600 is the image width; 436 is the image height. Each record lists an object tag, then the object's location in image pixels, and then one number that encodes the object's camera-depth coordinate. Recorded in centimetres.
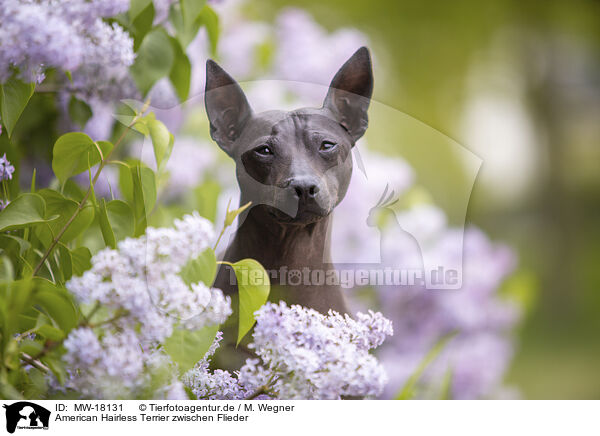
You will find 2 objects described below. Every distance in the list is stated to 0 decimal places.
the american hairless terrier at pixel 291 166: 167
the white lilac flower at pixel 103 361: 159
